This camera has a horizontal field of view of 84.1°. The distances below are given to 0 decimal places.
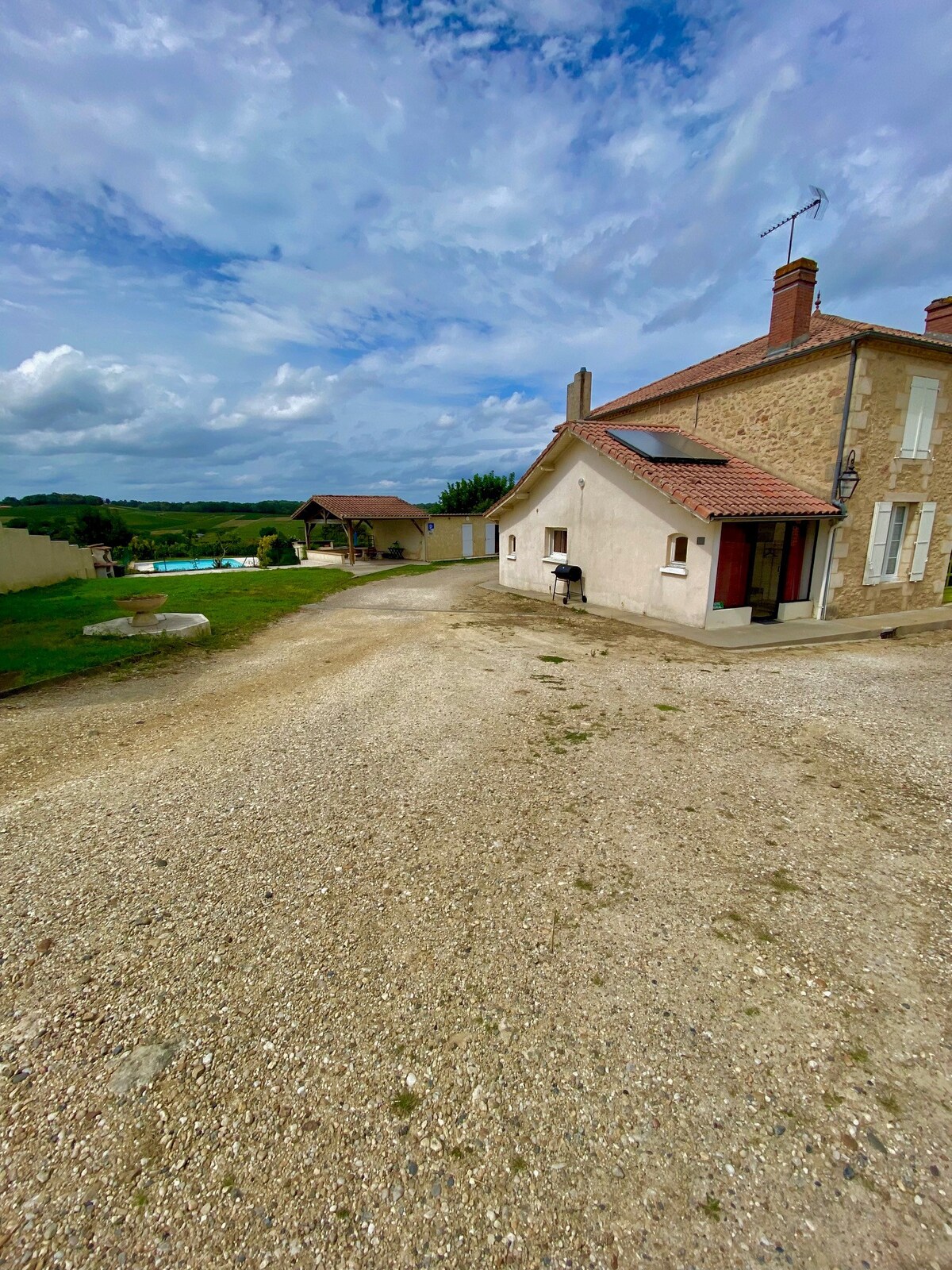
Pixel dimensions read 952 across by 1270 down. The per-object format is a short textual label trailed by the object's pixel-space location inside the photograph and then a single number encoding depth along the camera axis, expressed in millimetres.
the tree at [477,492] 40219
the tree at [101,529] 47469
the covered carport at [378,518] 28500
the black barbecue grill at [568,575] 14219
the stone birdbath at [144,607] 9742
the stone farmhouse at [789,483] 10766
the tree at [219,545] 40956
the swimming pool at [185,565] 33691
